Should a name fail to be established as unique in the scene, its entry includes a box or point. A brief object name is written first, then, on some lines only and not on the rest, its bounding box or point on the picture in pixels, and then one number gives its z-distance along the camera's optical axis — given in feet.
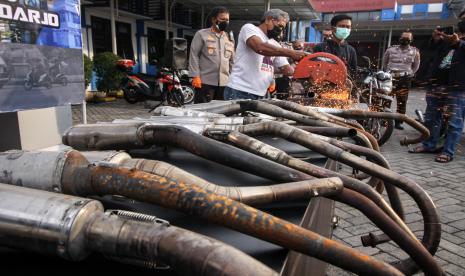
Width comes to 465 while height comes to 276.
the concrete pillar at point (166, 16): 42.35
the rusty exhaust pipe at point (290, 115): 4.93
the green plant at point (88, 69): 29.60
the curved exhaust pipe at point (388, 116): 5.45
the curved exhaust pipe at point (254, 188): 2.46
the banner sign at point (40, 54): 8.93
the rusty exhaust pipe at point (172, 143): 2.92
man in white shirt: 10.12
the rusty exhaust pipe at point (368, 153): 4.08
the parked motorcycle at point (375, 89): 18.06
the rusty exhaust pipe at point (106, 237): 1.68
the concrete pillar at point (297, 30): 64.67
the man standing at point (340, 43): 13.84
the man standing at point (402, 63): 22.98
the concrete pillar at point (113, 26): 35.06
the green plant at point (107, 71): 33.42
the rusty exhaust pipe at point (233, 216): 1.99
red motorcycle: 32.73
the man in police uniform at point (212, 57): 14.16
